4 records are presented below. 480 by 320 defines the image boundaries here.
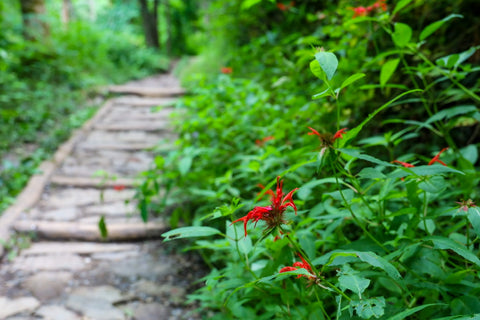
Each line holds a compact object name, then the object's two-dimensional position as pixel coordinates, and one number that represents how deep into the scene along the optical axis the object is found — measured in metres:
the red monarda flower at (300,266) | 0.73
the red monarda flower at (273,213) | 0.69
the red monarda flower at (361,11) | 1.42
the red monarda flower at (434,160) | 0.88
